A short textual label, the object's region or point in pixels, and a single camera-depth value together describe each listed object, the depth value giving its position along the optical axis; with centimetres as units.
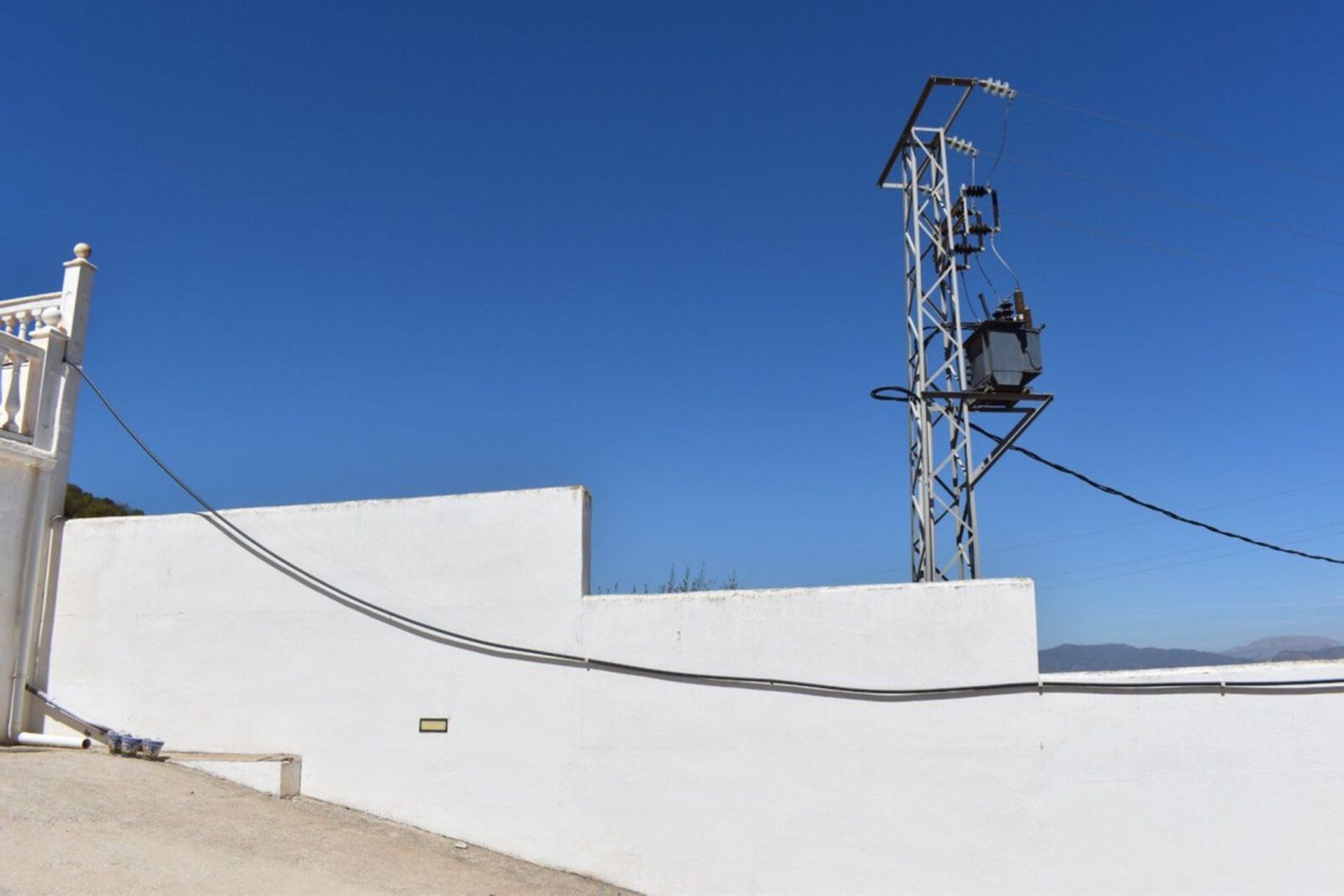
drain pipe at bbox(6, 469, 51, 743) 816
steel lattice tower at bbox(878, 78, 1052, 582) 901
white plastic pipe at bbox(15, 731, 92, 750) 790
